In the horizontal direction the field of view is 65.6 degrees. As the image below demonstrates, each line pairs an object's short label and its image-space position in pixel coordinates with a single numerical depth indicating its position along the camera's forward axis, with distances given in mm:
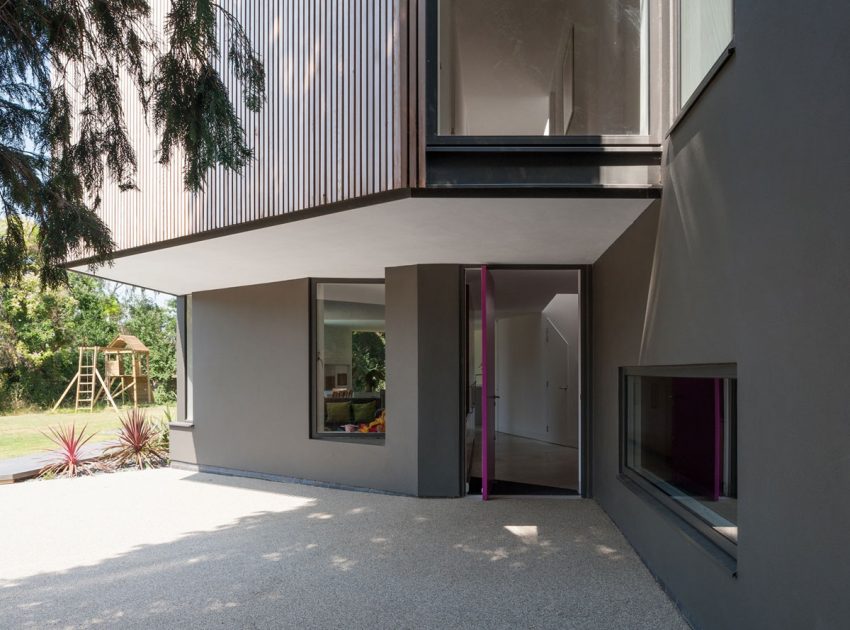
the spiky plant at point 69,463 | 8852
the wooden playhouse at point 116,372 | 17828
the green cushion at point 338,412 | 7906
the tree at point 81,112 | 3363
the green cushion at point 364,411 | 7781
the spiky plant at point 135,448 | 9500
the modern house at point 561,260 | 2266
